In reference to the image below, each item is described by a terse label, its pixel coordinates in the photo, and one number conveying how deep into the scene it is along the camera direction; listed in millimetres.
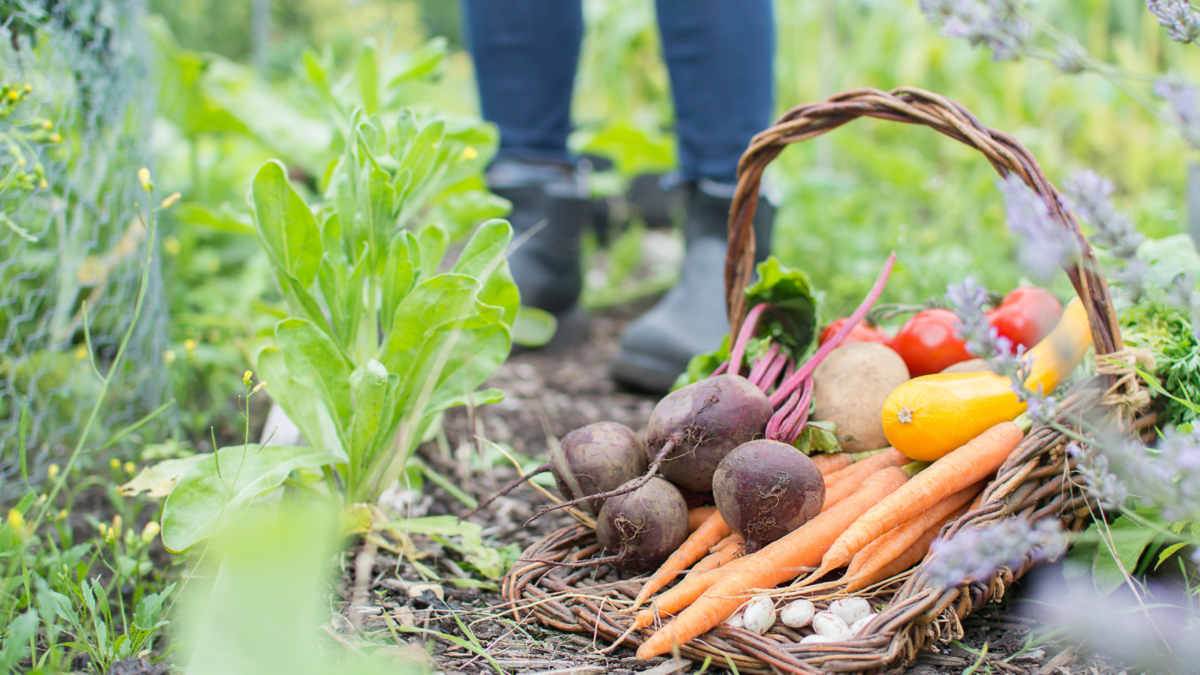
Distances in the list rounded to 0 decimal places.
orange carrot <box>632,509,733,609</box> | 1012
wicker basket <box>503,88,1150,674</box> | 866
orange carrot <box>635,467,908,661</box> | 913
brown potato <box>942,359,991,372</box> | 1224
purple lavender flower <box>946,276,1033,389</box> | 761
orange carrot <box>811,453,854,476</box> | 1202
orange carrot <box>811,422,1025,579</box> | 1013
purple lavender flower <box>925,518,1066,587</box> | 666
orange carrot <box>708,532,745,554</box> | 1093
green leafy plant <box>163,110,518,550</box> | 1106
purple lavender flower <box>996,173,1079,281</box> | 626
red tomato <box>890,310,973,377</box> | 1309
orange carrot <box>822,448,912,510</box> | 1139
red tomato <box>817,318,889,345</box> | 1348
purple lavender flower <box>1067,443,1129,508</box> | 733
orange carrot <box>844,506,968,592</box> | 985
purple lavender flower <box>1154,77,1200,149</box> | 616
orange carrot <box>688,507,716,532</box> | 1165
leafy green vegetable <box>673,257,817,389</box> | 1283
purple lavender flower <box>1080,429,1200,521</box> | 618
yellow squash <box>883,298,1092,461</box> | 1074
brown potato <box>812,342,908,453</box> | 1207
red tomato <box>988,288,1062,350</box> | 1310
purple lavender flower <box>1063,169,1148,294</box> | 664
